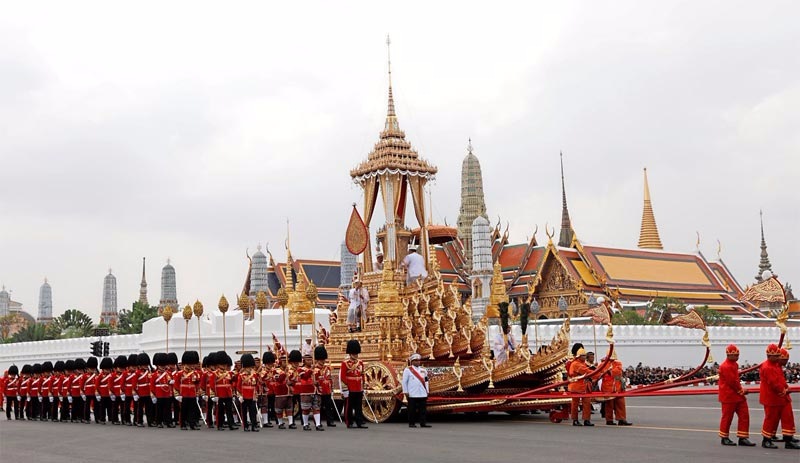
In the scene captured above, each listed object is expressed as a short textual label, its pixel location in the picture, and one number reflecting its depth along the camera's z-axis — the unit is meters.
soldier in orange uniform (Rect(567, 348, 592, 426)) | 14.44
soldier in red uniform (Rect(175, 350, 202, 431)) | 15.05
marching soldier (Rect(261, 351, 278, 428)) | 15.27
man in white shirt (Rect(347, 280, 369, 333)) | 17.62
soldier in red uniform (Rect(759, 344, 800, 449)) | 10.05
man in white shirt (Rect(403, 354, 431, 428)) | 14.45
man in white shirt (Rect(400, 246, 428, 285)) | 17.80
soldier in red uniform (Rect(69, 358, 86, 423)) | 18.24
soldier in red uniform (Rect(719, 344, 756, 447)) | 10.48
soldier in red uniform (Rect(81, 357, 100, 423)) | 17.81
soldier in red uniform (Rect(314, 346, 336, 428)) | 14.70
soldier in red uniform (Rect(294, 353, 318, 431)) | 14.48
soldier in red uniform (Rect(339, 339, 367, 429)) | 14.70
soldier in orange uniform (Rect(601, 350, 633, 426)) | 14.41
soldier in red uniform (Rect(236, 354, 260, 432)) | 14.57
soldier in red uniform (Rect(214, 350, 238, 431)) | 14.84
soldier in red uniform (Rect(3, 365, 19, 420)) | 20.64
